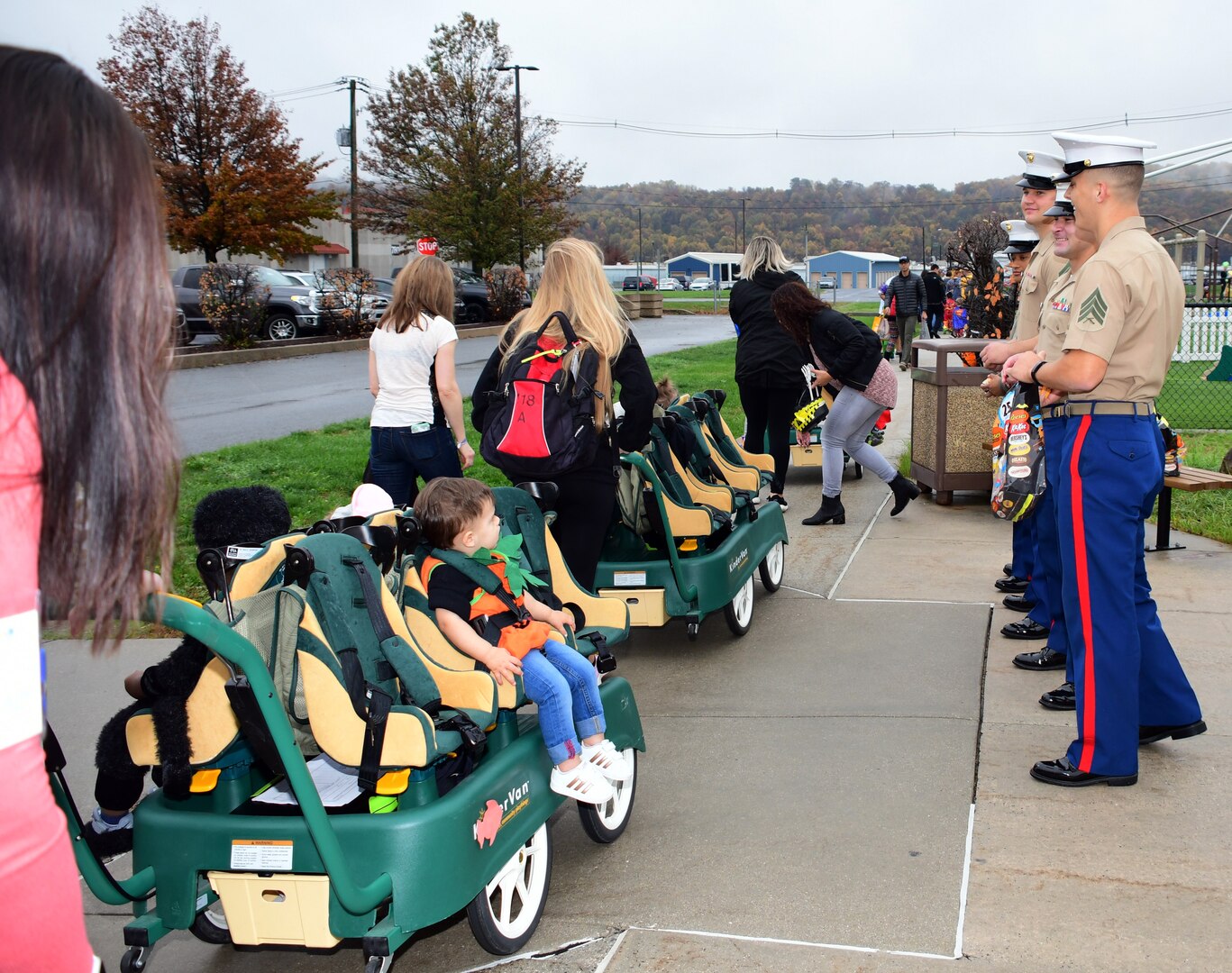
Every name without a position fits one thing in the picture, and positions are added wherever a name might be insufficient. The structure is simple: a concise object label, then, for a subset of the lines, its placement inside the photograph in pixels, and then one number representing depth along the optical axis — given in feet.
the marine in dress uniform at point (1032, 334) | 19.01
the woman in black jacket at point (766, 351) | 28.96
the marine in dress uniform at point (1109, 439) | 13.29
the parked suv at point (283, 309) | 90.35
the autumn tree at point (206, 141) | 102.27
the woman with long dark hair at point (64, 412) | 4.01
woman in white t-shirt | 20.75
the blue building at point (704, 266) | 356.79
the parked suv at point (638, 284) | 254.88
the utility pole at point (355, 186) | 148.66
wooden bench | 23.90
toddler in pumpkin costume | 11.58
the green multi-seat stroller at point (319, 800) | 9.41
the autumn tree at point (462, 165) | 130.11
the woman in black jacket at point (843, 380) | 27.32
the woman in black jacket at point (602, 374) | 16.31
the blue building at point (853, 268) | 402.52
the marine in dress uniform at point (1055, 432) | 15.05
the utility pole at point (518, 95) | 143.96
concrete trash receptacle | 29.68
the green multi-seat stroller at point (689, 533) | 18.75
